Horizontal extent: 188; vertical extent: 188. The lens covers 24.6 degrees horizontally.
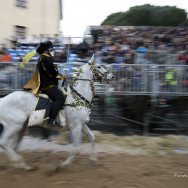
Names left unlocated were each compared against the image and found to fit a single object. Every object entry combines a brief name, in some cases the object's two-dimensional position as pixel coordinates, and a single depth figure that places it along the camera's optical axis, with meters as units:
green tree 46.16
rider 8.14
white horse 8.09
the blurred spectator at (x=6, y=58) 14.34
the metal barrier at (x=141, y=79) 11.86
